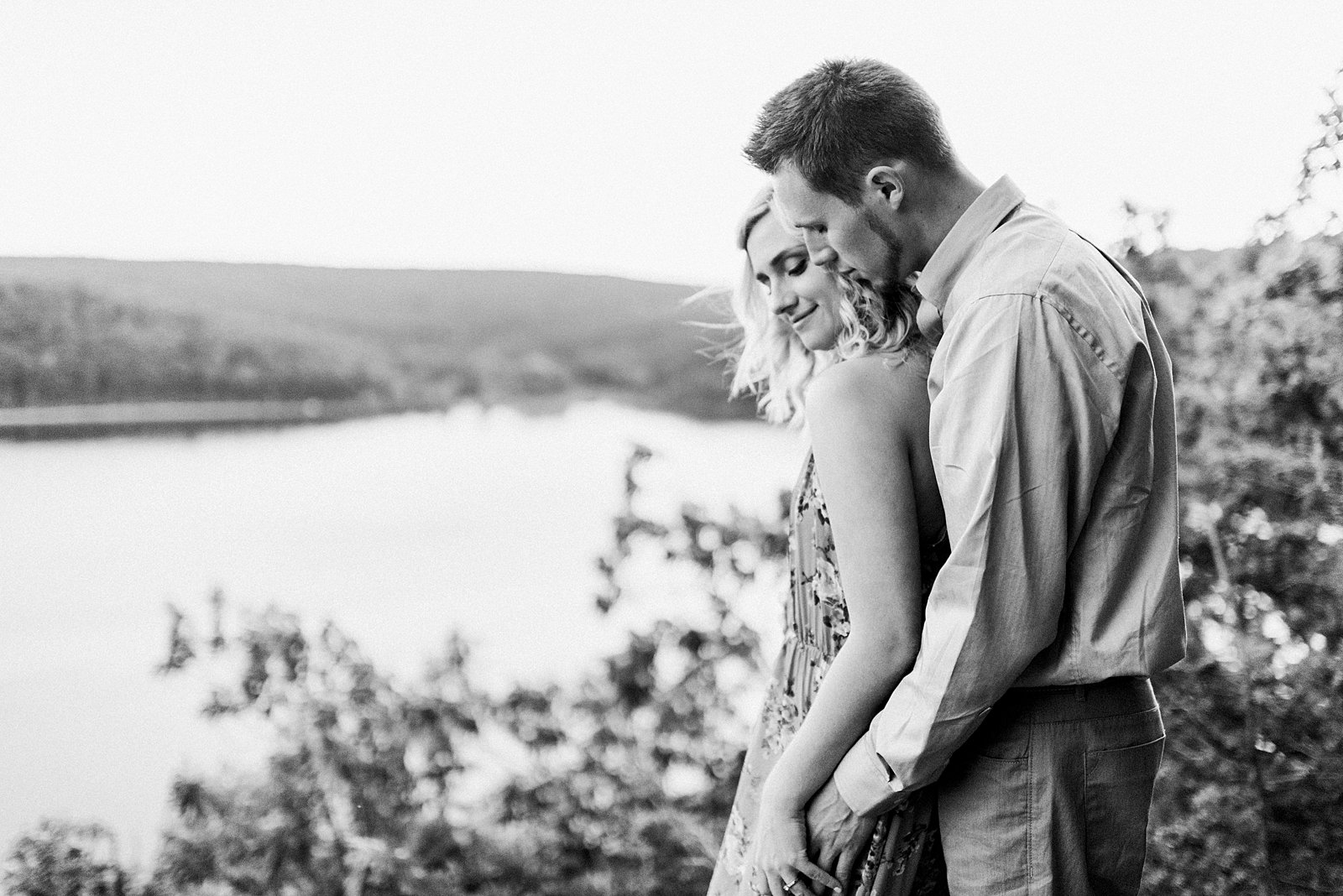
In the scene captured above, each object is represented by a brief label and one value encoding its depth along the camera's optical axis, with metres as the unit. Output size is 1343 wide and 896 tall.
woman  1.22
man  1.03
